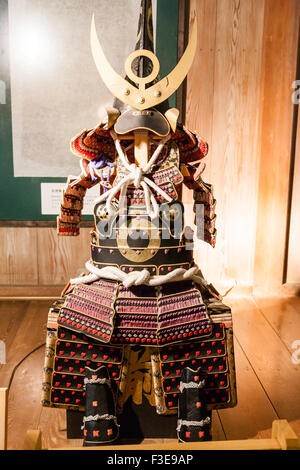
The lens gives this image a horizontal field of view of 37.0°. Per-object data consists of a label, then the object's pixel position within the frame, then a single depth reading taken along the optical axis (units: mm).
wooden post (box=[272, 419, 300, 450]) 841
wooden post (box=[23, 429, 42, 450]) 836
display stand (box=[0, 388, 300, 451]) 842
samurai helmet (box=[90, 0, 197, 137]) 1203
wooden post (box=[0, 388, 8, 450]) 908
